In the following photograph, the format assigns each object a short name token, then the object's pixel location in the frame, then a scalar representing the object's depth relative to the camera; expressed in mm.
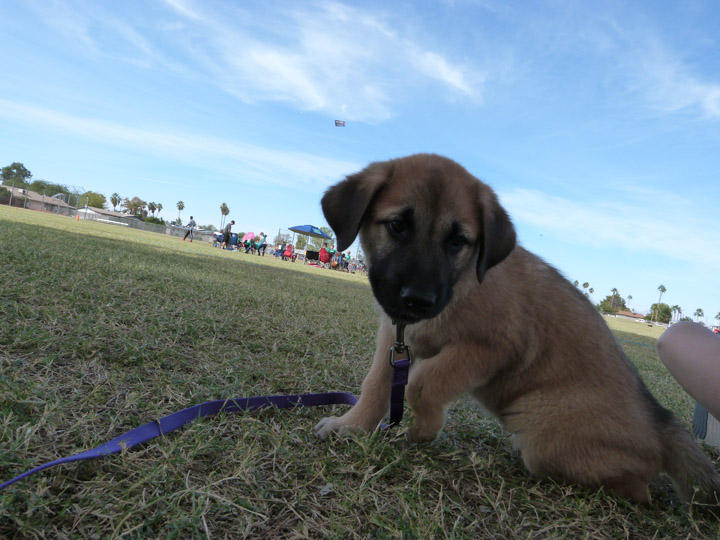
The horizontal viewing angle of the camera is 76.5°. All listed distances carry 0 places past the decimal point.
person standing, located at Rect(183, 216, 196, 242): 35234
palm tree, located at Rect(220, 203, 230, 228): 126438
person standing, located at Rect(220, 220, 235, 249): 34219
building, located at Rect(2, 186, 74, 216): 70438
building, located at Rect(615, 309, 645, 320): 117562
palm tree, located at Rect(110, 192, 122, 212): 142250
